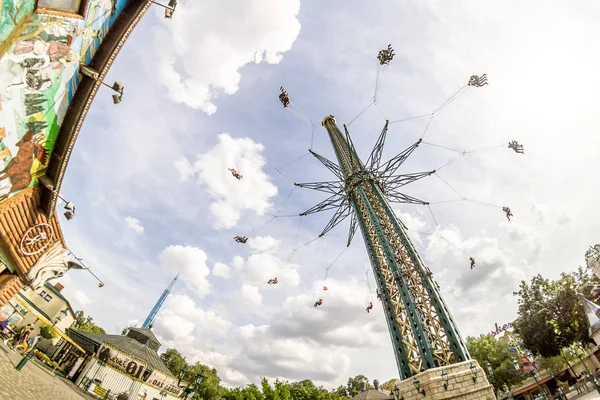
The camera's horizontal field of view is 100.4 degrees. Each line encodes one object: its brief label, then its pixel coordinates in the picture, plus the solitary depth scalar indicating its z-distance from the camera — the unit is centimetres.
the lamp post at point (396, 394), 970
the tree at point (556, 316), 2533
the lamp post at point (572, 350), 3781
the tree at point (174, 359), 5518
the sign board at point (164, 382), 2920
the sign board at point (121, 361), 2614
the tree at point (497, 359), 3466
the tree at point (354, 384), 6819
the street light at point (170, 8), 781
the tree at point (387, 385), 6843
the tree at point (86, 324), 5498
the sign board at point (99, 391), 2405
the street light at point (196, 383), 1423
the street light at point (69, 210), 876
